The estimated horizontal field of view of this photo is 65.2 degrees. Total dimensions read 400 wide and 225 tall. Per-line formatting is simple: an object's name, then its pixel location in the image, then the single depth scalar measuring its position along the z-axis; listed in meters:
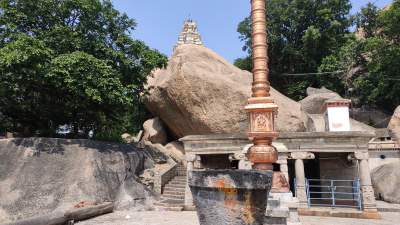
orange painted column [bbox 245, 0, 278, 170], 11.88
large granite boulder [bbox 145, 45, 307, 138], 18.17
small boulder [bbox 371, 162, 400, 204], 16.30
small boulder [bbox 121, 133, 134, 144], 26.35
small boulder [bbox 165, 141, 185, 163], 21.96
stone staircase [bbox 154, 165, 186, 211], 14.75
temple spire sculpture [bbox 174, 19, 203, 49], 34.12
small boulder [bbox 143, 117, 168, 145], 23.78
